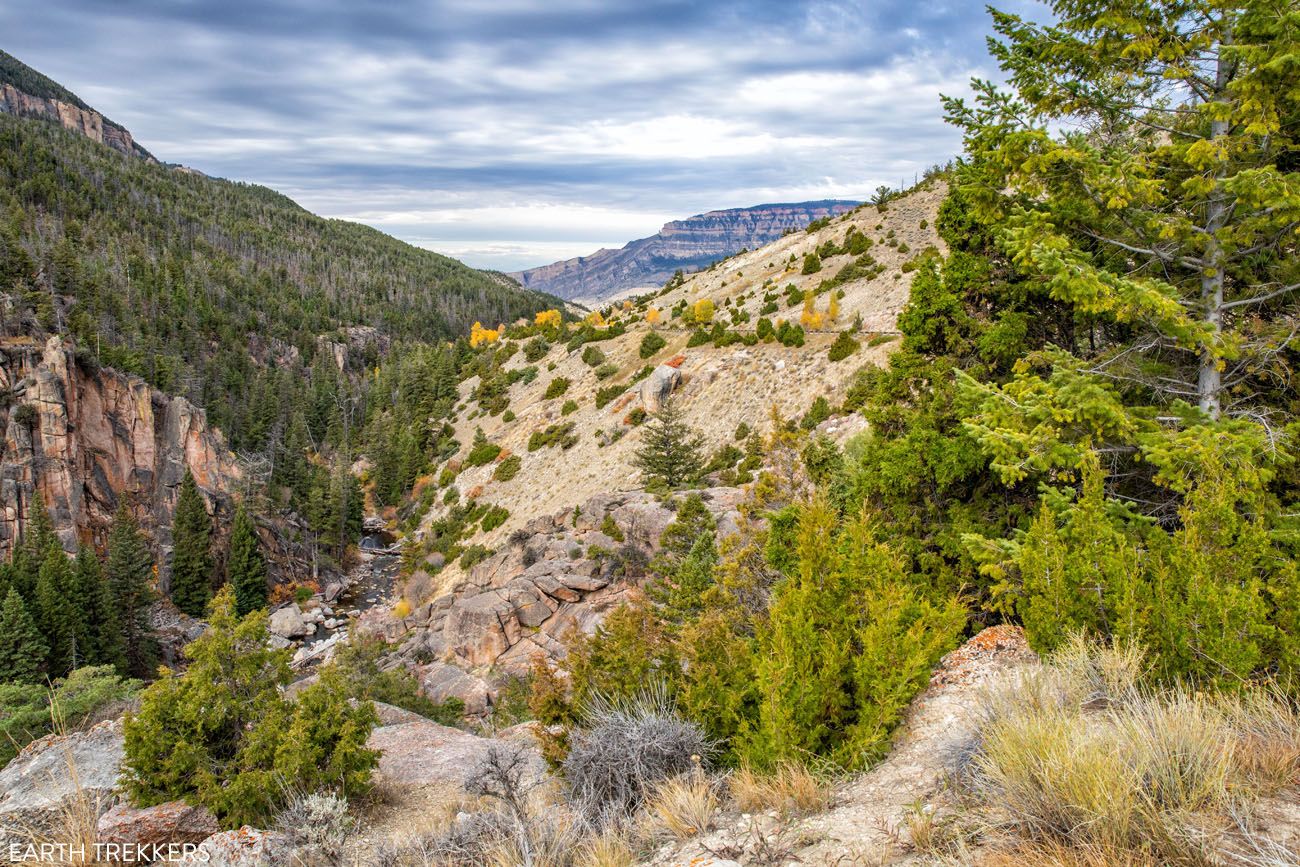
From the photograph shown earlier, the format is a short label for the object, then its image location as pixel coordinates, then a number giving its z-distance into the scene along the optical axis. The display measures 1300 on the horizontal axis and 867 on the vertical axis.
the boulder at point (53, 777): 6.28
